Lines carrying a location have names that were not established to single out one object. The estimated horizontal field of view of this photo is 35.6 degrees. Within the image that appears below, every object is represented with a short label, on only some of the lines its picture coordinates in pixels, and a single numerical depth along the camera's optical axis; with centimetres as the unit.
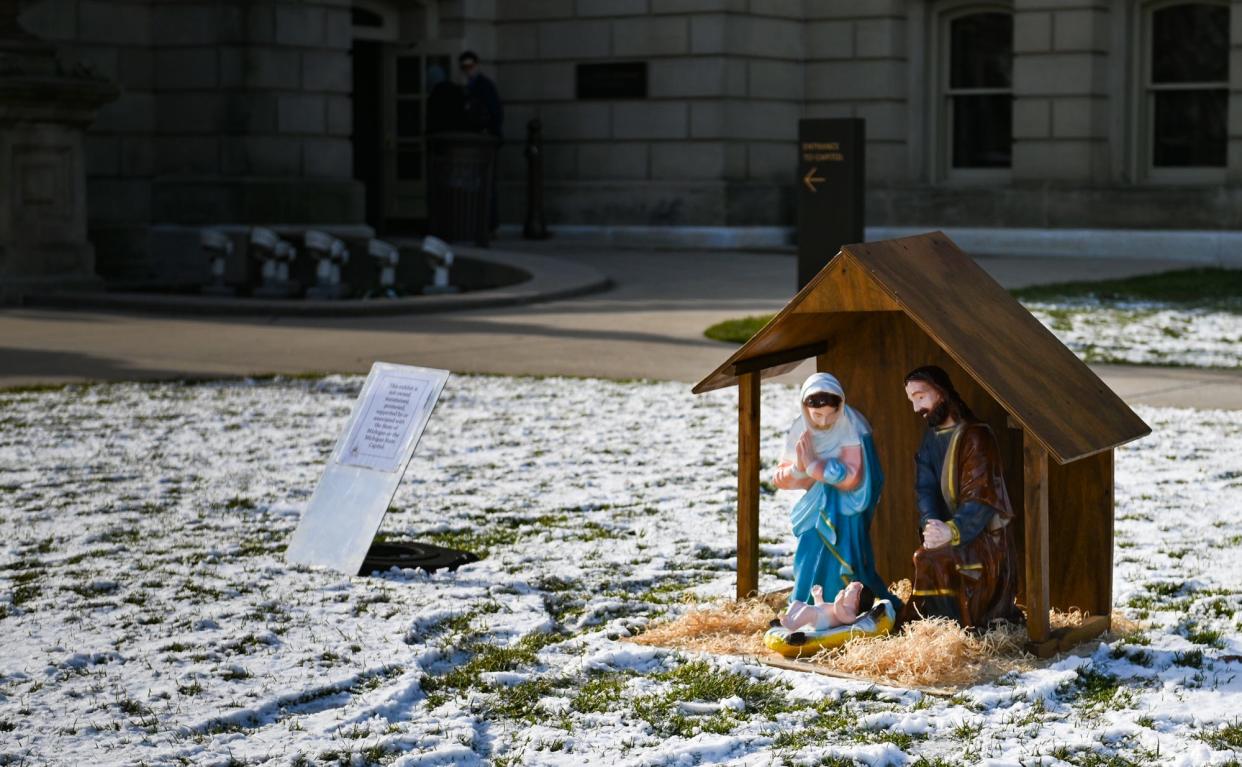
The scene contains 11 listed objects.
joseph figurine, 554
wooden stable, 552
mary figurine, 566
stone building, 2233
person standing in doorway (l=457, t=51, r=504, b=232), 2445
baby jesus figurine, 564
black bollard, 2573
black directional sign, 1523
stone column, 1784
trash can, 2342
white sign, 697
